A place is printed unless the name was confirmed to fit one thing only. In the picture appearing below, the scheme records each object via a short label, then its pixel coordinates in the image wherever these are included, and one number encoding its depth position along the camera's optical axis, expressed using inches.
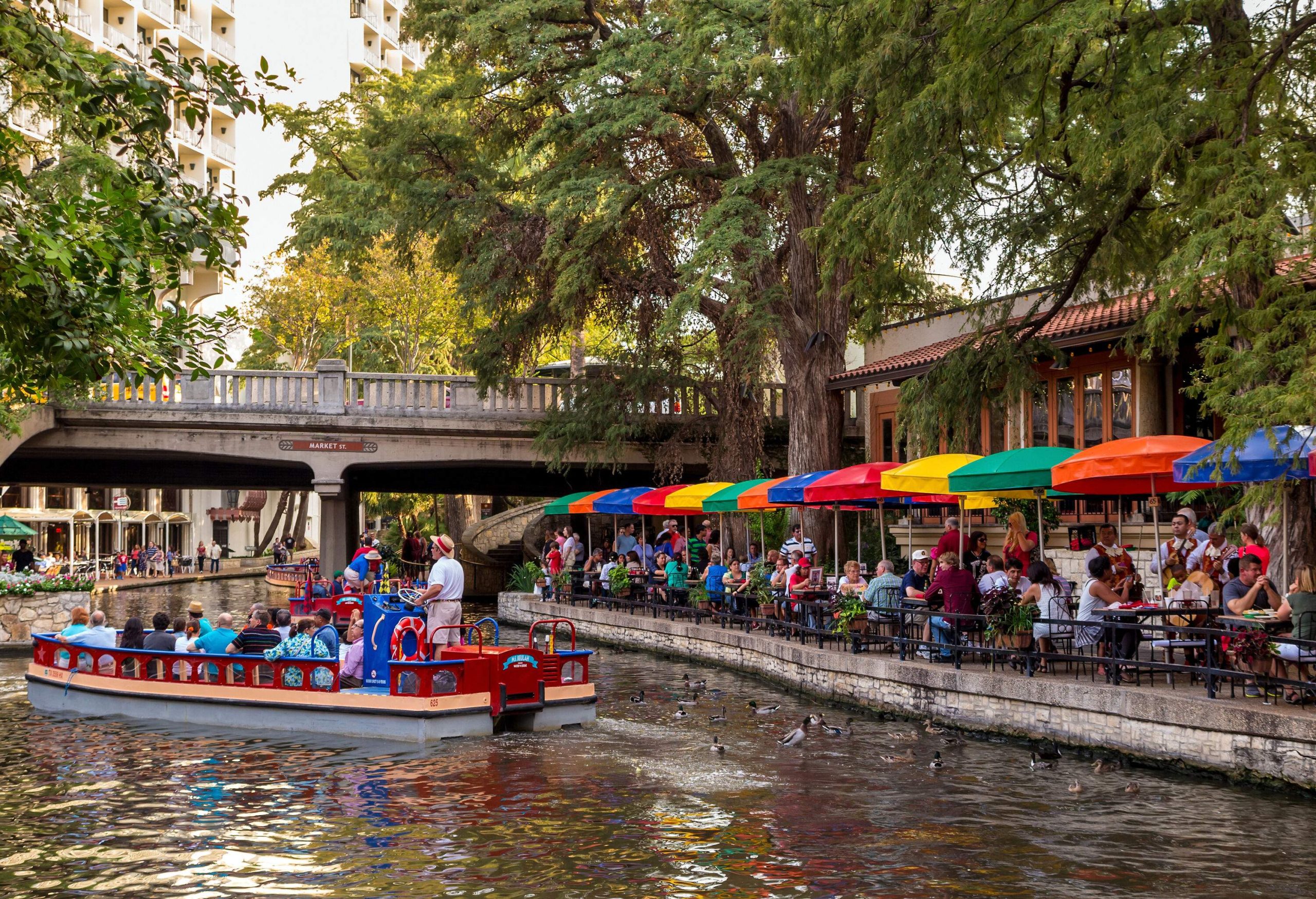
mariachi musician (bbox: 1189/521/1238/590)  631.2
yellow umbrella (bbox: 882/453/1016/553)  698.8
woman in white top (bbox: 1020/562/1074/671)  613.9
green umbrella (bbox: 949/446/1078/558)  639.8
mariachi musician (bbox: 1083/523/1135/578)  641.0
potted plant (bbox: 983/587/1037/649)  623.2
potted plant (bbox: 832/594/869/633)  749.3
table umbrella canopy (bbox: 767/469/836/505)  836.6
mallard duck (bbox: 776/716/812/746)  594.2
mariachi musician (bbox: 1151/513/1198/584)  652.7
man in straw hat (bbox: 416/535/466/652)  621.0
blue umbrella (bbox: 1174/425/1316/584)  499.5
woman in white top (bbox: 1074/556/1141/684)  585.9
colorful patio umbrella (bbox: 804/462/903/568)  776.3
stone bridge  1353.3
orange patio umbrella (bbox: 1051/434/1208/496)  566.3
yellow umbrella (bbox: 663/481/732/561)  1053.2
